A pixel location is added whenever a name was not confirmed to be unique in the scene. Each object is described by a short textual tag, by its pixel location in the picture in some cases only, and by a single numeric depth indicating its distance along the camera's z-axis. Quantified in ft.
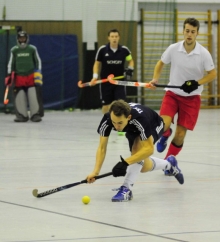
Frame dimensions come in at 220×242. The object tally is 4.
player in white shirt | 48.91
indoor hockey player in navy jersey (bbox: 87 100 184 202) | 37.19
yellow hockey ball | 37.68
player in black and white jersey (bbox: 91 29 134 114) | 82.38
